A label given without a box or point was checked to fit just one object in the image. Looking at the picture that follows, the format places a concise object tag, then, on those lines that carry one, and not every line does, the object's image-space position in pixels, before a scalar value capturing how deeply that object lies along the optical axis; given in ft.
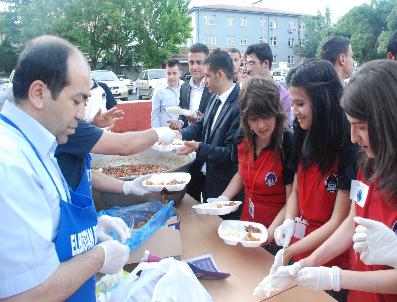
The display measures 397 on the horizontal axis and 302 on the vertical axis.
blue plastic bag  4.58
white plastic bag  3.33
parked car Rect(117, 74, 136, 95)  60.54
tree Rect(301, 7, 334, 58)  120.16
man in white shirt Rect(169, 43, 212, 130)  13.10
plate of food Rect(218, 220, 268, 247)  5.08
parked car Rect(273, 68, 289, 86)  68.83
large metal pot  6.68
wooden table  4.18
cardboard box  4.66
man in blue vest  2.34
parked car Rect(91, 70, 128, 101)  45.47
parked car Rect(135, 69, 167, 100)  49.62
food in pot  7.33
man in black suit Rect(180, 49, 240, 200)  7.52
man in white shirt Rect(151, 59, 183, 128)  14.55
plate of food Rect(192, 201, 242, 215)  5.82
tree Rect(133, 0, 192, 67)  65.62
